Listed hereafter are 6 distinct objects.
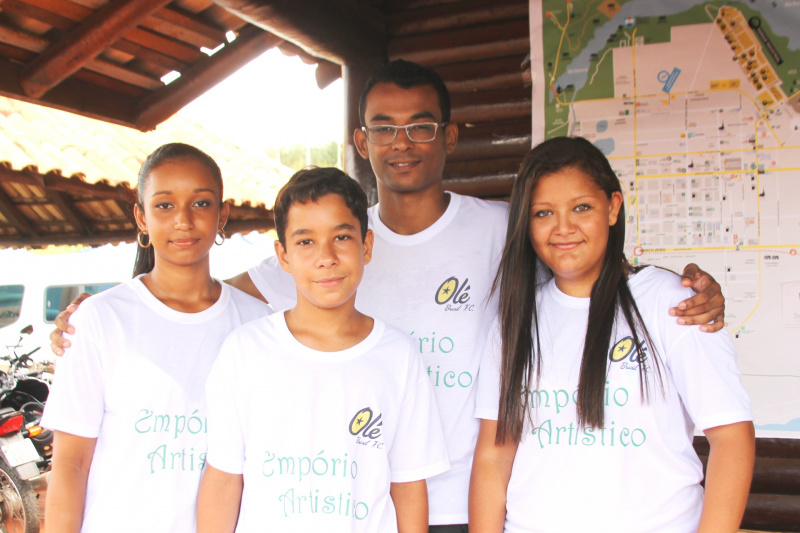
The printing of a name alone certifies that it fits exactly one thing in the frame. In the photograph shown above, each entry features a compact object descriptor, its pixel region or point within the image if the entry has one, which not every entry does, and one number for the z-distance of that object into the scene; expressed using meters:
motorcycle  5.15
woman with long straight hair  1.72
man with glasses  2.11
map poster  2.97
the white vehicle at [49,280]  10.50
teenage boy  1.75
